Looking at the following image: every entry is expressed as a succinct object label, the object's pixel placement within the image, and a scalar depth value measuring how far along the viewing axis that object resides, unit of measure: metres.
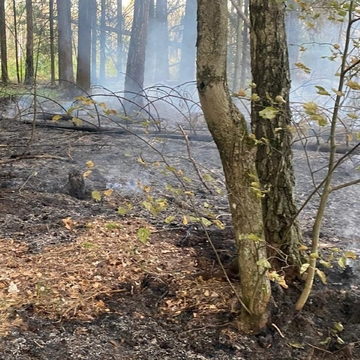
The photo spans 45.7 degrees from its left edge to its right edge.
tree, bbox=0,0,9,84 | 11.55
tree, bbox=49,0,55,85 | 13.53
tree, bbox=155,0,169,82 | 21.07
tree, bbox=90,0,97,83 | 19.69
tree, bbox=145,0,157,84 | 21.25
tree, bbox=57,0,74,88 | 12.73
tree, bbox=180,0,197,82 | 20.14
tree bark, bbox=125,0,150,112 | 10.78
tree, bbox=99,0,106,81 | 20.03
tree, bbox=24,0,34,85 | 11.83
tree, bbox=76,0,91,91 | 12.21
